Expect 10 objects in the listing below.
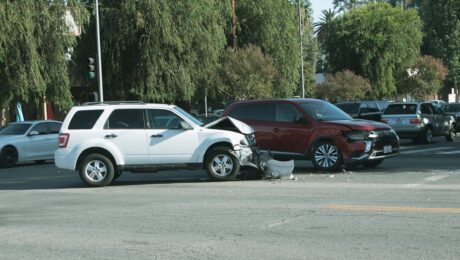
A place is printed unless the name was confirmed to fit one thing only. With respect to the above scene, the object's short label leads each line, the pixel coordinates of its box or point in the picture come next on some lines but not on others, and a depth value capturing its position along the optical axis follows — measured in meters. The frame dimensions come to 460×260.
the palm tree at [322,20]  100.67
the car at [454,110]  31.79
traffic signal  28.51
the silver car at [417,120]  24.98
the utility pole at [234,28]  41.96
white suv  14.11
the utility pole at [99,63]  30.15
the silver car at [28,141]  21.50
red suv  15.24
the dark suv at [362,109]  28.48
